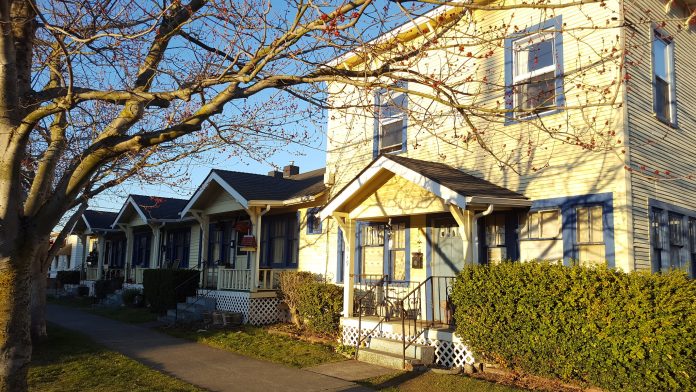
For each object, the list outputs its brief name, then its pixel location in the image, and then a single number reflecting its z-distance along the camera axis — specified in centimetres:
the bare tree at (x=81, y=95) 598
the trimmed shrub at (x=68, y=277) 3291
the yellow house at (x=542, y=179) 996
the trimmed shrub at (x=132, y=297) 2253
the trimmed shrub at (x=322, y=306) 1336
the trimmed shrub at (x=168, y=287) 1869
